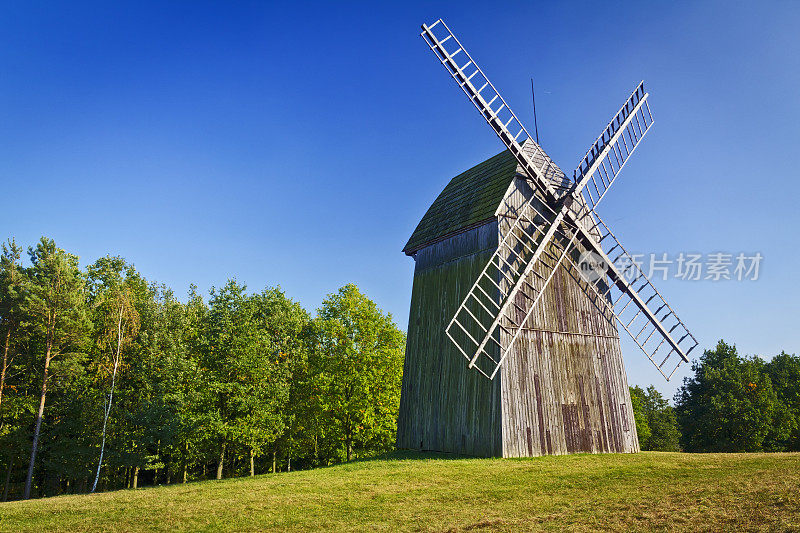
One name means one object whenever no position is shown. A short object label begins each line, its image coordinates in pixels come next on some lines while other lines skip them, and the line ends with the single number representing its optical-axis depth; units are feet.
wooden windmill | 61.52
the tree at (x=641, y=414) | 201.67
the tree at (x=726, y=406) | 135.74
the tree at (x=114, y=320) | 104.55
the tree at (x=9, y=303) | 97.91
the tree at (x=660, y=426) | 218.79
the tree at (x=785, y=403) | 139.33
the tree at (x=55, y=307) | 97.71
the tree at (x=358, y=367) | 108.68
